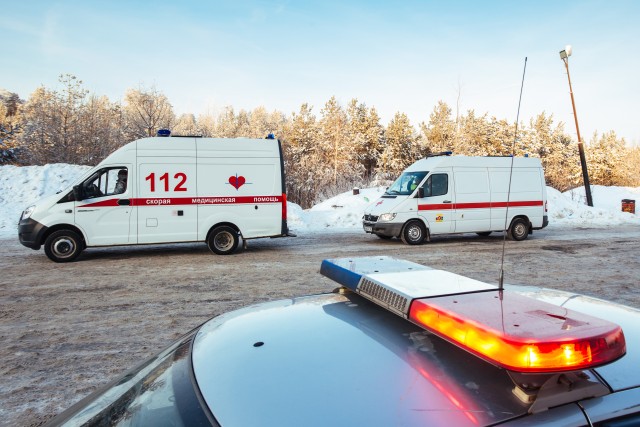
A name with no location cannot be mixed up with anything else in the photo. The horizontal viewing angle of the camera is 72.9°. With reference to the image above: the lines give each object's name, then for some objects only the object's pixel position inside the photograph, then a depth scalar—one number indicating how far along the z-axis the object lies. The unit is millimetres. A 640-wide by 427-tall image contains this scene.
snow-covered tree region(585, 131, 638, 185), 57750
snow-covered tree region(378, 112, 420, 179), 48656
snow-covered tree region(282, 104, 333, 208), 48469
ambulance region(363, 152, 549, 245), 12623
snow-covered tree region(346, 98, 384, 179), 50906
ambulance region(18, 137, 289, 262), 9578
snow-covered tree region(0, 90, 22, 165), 29159
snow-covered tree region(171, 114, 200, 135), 75125
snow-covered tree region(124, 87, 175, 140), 34438
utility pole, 22209
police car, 1021
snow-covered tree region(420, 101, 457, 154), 51844
